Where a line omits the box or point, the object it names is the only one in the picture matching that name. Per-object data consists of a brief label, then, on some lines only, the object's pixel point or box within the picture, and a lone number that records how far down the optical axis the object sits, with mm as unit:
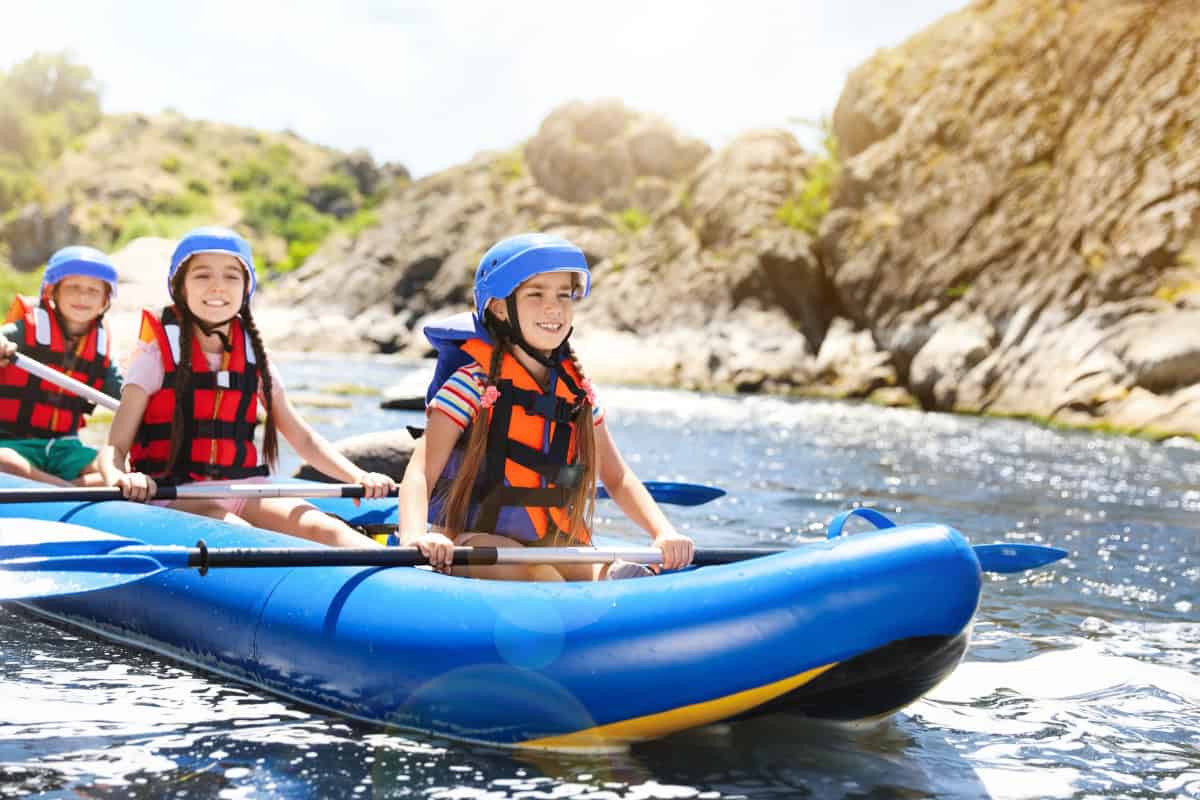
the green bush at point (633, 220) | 43875
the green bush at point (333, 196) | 79750
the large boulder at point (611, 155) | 46625
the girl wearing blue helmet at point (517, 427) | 3195
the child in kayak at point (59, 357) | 5289
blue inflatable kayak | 2576
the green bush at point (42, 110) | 79688
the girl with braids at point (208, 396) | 4000
